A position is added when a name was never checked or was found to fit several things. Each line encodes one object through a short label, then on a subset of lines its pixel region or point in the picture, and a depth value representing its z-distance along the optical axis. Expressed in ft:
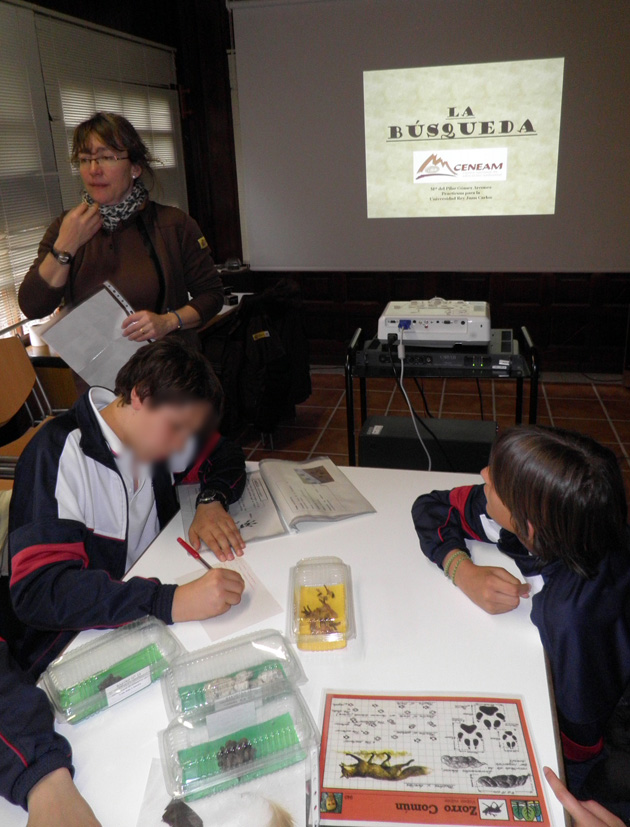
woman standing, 5.66
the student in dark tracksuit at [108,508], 3.33
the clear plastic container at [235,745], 2.45
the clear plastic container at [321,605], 3.18
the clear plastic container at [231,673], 2.75
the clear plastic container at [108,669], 2.83
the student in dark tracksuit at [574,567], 3.08
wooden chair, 8.25
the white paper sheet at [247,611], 3.32
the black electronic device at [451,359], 7.50
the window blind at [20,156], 9.95
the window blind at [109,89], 11.00
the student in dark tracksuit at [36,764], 2.37
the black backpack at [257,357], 10.57
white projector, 7.60
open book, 4.29
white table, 2.59
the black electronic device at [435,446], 7.69
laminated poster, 2.35
